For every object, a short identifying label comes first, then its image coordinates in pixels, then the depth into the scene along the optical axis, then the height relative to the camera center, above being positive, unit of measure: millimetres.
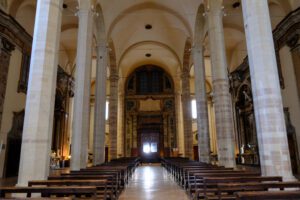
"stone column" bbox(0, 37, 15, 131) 11023 +4248
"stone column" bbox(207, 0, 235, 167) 9422 +2544
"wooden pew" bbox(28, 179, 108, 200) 4508 -530
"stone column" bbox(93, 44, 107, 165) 12992 +2269
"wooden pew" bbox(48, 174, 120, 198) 5480 -531
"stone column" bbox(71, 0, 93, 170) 8906 +2520
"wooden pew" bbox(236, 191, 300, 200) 3078 -559
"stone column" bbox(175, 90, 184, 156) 23977 +2910
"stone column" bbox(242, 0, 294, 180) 5809 +1466
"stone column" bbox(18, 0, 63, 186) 5816 +1490
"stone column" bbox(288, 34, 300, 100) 11320 +4650
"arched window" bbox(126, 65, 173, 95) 26969 +8006
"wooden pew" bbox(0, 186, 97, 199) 3716 -546
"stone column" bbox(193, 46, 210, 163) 13180 +2574
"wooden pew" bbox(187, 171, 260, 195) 5525 -524
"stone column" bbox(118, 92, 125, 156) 24266 +2746
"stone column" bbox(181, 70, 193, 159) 19438 +3479
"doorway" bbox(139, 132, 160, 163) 25438 +676
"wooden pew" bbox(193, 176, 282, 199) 4715 -552
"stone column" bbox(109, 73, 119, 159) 18266 +2217
